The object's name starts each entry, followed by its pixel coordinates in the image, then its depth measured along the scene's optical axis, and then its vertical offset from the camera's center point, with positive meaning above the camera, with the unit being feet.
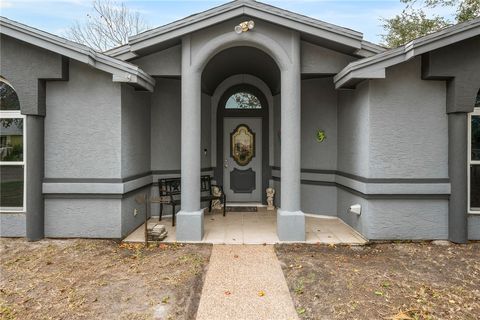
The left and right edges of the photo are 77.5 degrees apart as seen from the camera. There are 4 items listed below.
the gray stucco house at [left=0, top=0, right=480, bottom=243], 16.05 +1.89
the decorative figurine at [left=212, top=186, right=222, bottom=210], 24.39 -3.47
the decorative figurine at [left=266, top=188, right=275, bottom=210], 25.09 -3.37
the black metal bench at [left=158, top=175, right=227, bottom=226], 21.05 -2.57
